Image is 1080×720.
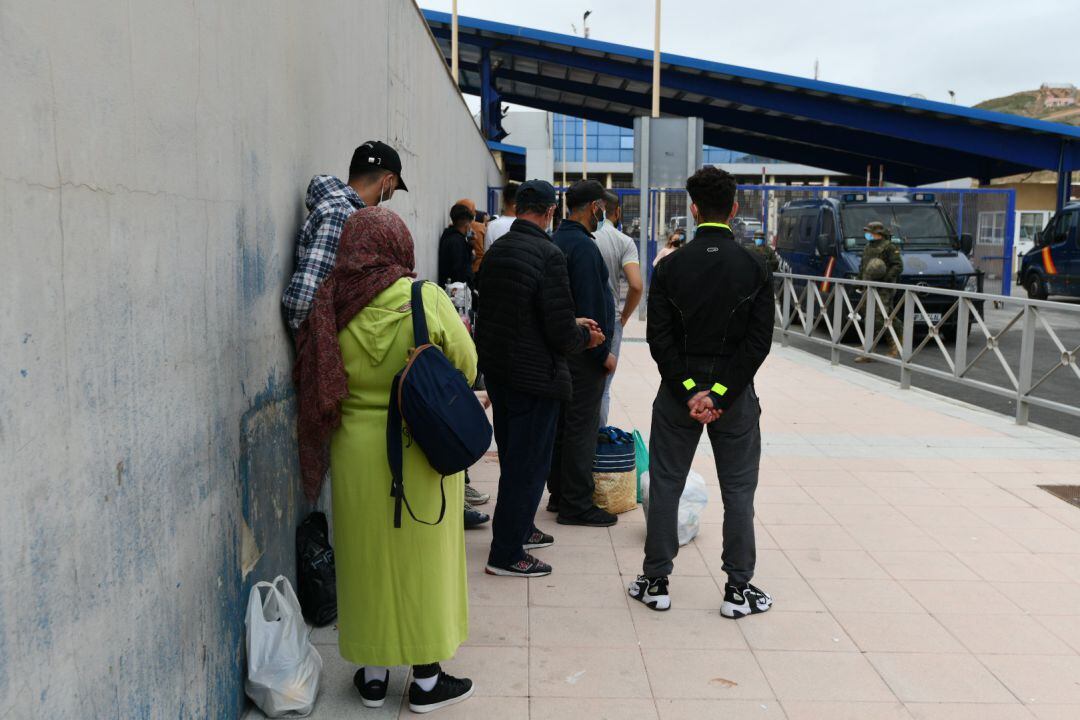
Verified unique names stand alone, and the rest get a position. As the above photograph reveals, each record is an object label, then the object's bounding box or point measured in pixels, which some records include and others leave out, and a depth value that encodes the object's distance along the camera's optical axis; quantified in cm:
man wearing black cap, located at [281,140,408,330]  362
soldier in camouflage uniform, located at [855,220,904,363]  1266
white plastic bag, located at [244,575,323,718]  320
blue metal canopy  2741
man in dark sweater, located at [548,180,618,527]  505
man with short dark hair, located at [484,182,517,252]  809
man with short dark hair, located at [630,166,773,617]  404
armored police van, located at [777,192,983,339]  1477
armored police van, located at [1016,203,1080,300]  2056
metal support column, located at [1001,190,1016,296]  2222
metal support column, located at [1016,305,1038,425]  824
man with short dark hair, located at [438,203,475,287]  920
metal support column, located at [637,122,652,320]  1398
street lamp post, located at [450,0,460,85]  2350
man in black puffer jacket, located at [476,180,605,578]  435
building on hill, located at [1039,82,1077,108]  15100
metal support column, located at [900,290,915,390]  1020
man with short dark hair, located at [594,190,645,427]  596
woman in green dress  330
